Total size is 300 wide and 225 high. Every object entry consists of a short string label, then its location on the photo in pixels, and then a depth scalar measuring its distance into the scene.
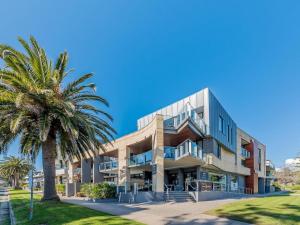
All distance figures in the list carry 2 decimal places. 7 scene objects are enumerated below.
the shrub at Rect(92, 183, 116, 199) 24.02
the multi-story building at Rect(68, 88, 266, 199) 24.50
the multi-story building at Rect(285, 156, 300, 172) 81.89
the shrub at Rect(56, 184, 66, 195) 36.88
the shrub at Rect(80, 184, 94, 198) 24.79
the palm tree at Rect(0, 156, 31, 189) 68.25
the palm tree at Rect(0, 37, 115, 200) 17.58
